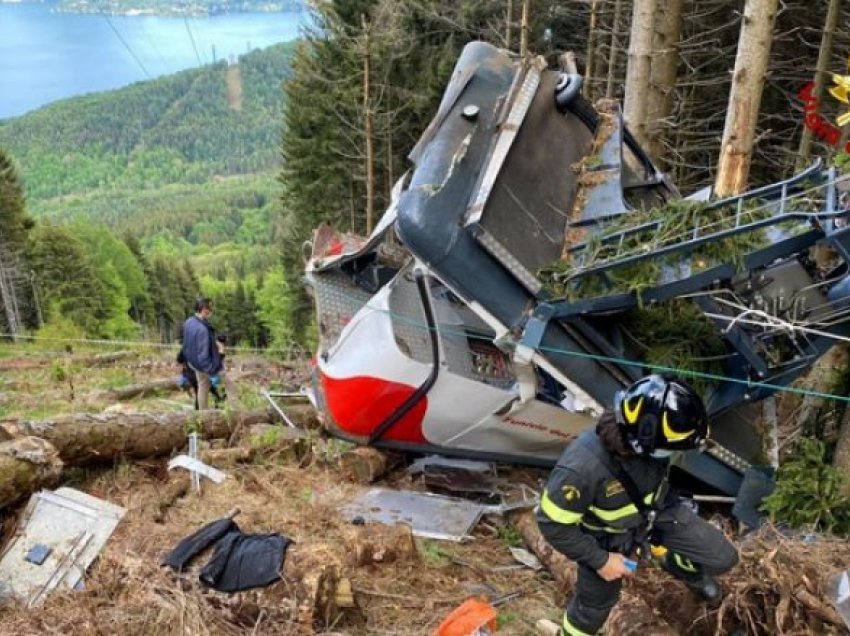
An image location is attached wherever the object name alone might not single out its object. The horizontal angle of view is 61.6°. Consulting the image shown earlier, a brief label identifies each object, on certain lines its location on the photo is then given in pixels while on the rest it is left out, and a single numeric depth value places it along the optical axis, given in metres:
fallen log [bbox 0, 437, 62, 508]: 4.37
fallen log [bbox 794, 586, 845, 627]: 2.71
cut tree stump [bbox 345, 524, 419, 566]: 3.92
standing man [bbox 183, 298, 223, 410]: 6.95
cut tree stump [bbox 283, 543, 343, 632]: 3.33
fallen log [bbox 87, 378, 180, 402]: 9.84
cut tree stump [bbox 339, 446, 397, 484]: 5.15
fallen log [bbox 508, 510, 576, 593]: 3.76
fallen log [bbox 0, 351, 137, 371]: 14.59
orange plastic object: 3.31
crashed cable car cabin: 3.45
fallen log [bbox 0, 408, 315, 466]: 4.94
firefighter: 2.45
